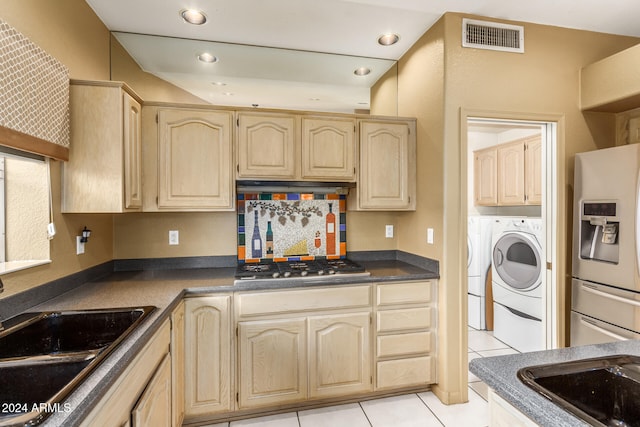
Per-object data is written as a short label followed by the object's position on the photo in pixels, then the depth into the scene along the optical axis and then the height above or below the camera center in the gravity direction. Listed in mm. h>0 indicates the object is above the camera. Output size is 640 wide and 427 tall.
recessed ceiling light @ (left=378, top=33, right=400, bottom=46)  2520 +1357
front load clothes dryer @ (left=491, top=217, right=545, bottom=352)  2852 -653
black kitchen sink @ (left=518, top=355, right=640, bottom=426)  886 -481
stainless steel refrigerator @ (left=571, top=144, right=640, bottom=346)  1959 -230
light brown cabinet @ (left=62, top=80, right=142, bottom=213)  1854 +363
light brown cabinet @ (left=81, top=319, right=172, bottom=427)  1000 -669
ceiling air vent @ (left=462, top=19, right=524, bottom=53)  2289 +1248
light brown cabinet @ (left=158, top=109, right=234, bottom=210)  2273 +369
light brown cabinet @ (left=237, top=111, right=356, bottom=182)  2365 +485
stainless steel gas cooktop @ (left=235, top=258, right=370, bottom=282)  2197 -420
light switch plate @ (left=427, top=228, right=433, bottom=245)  2451 -182
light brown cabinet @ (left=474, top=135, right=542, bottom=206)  3355 +427
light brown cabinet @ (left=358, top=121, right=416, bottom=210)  2553 +358
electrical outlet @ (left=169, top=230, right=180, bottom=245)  2619 -196
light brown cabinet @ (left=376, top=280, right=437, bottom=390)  2320 -881
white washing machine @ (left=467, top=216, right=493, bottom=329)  3588 -574
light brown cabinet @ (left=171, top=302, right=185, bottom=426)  1790 -860
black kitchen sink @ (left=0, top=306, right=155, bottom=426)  980 -510
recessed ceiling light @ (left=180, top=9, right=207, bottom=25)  2199 +1347
